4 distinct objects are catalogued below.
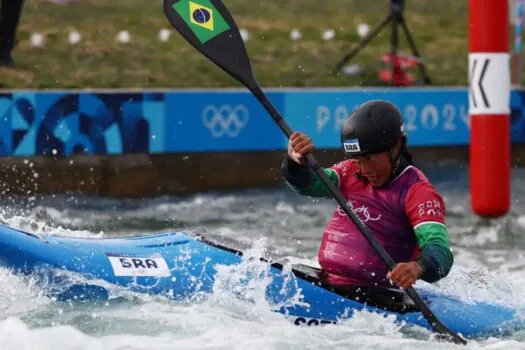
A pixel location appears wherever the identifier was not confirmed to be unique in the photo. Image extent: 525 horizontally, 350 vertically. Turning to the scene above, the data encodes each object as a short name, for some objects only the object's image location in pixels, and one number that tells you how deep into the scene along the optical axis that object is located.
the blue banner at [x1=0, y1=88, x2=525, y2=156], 20.48
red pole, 17.44
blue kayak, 11.68
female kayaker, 11.68
